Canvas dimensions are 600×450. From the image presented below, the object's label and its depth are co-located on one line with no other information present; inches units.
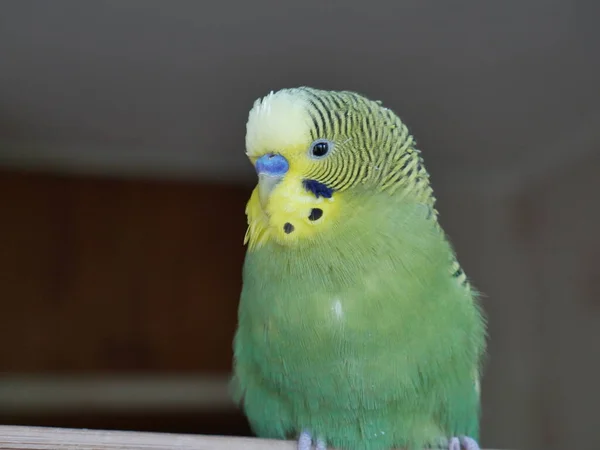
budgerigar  9.6
